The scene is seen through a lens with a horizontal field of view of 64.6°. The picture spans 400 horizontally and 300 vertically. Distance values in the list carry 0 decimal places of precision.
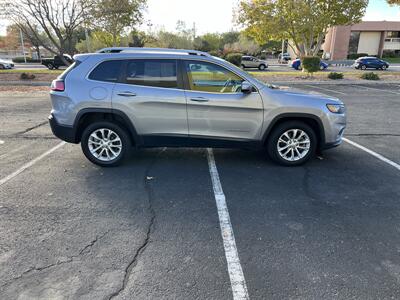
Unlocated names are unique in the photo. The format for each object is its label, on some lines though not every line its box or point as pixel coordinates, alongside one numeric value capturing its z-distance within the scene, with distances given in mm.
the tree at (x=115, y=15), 19312
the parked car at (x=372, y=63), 35344
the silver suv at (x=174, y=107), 4895
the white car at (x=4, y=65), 31891
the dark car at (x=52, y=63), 32544
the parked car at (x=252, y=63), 35866
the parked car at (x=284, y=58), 52531
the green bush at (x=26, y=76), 20016
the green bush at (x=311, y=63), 21875
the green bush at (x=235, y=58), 30281
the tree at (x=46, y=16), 17953
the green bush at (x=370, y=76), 21656
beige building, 55188
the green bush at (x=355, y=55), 56188
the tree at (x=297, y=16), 21484
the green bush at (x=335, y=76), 21797
